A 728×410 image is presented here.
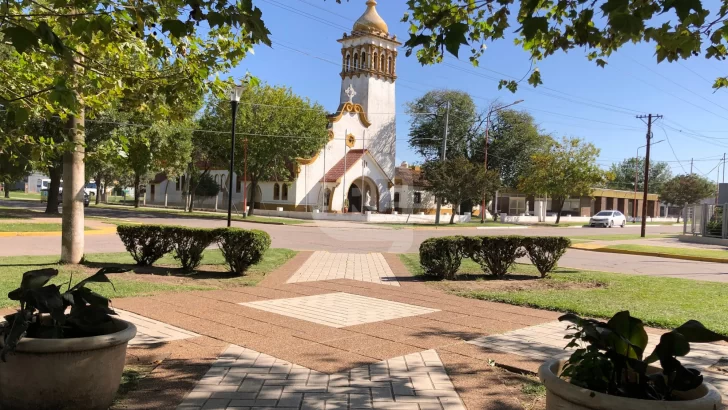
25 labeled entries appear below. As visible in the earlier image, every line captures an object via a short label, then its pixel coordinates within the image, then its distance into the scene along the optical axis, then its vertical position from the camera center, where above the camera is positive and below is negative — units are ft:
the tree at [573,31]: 10.53 +5.32
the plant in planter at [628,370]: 9.03 -2.57
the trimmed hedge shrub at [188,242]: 36.09 -3.12
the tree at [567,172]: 162.61 +11.95
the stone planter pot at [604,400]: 8.30 -2.82
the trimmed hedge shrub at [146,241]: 37.58 -3.33
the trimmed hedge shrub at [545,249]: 38.29 -2.57
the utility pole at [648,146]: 112.78 +14.64
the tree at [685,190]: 242.17 +12.46
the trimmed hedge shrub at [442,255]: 36.45 -3.15
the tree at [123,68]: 17.37 +5.08
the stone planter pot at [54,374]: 11.10 -3.77
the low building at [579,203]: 217.77 +4.05
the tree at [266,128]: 127.65 +16.34
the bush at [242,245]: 34.99 -3.05
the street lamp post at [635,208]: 206.71 +3.31
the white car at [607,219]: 151.33 -1.29
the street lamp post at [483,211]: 142.98 -0.75
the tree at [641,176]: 329.31 +25.23
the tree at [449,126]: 209.26 +31.03
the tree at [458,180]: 131.75 +6.46
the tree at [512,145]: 207.92 +24.28
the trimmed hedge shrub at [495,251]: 37.09 -2.78
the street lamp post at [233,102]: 48.16 +8.51
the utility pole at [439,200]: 129.18 +1.43
